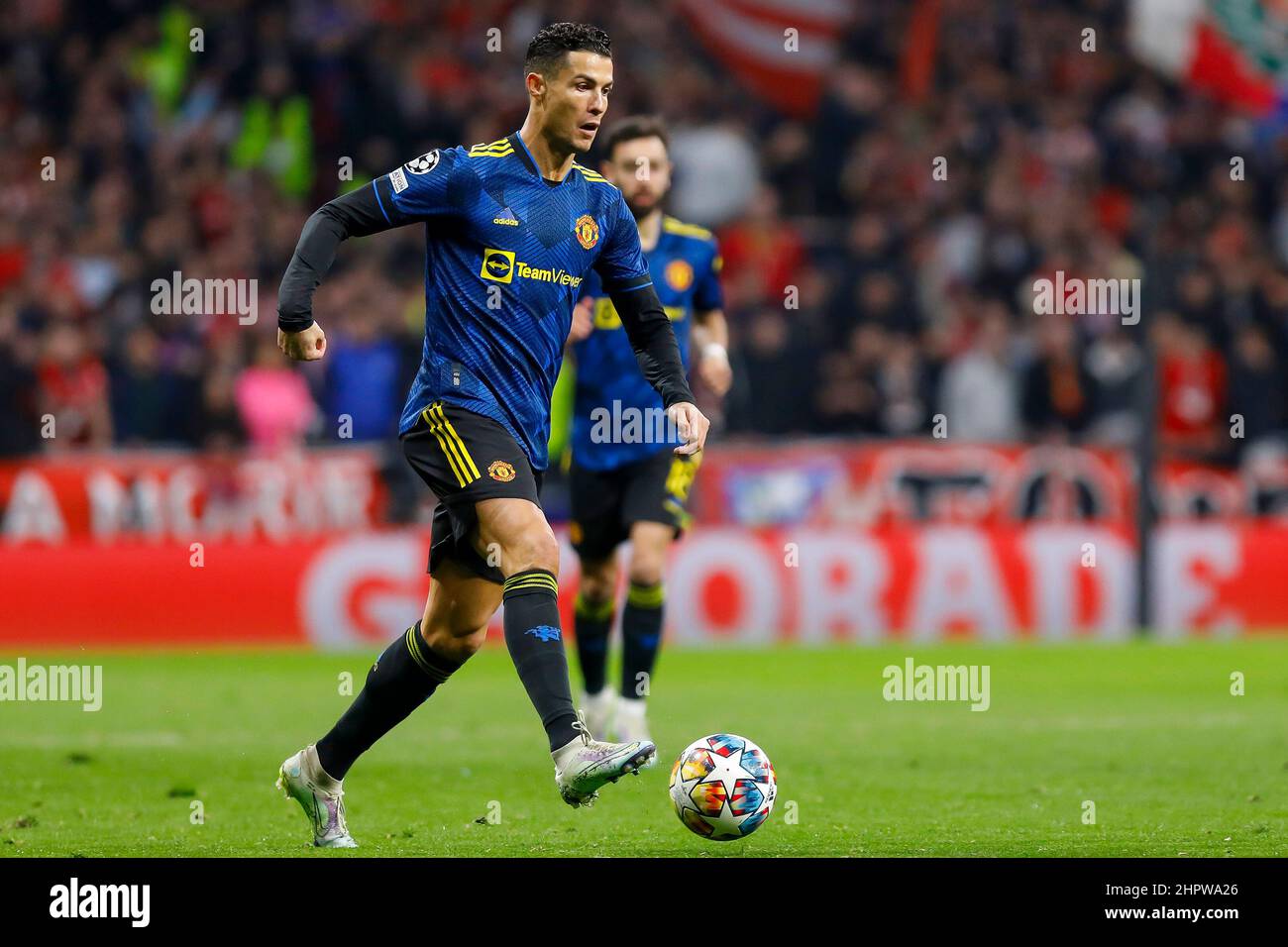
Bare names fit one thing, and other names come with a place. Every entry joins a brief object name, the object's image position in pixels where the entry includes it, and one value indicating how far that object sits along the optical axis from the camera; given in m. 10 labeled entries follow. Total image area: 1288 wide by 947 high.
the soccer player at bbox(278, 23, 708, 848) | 6.35
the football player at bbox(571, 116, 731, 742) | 9.33
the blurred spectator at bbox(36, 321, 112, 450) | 16.11
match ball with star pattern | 6.43
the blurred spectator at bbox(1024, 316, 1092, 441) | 17.03
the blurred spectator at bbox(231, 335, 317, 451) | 16.12
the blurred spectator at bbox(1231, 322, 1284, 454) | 17.03
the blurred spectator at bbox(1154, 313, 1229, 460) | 17.02
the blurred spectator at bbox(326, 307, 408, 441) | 16.28
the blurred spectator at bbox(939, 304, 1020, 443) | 17.03
